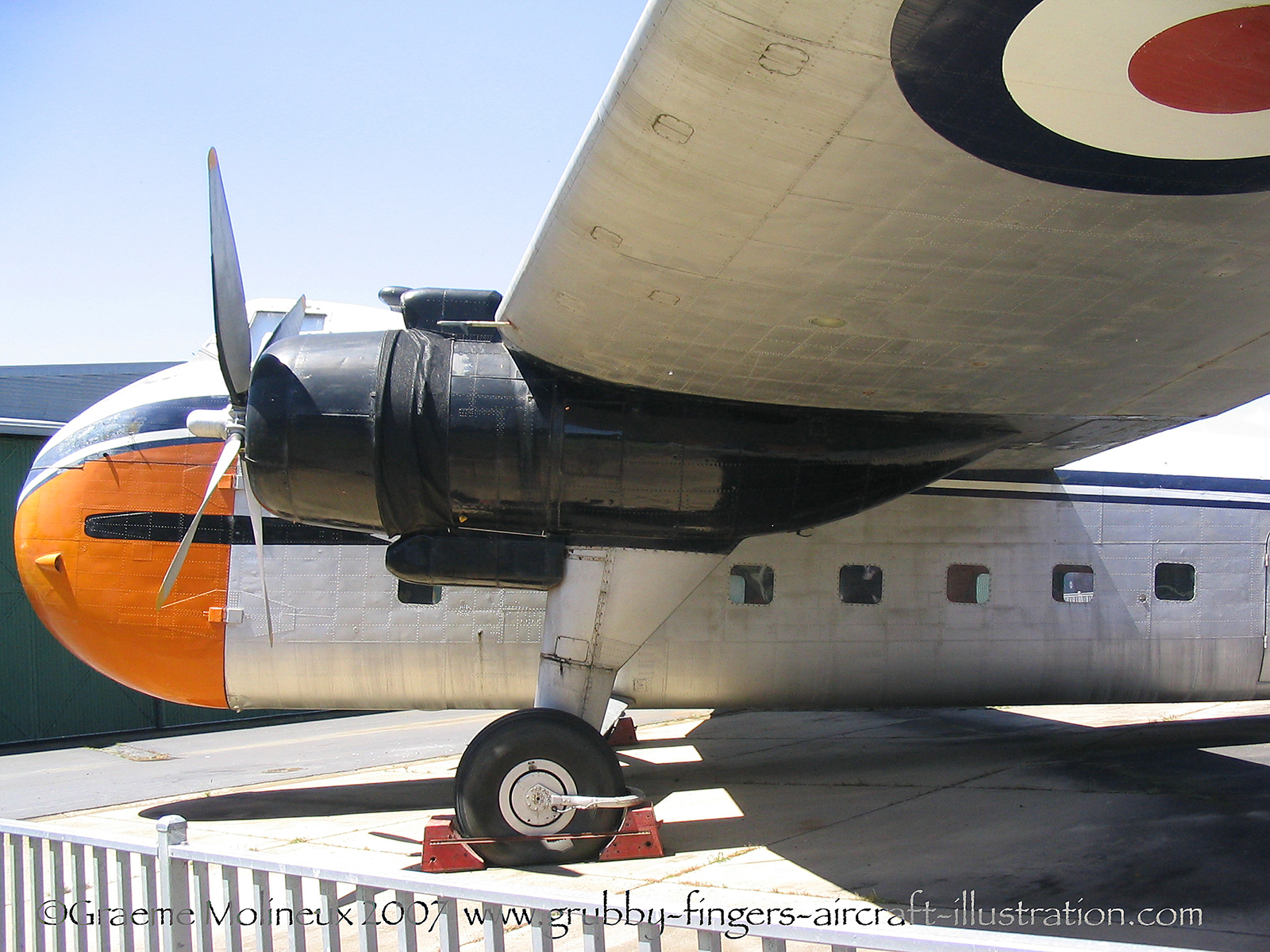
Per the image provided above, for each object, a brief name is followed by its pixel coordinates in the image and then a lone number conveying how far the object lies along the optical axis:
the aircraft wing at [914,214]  3.44
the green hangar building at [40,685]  16.06
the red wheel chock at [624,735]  12.13
